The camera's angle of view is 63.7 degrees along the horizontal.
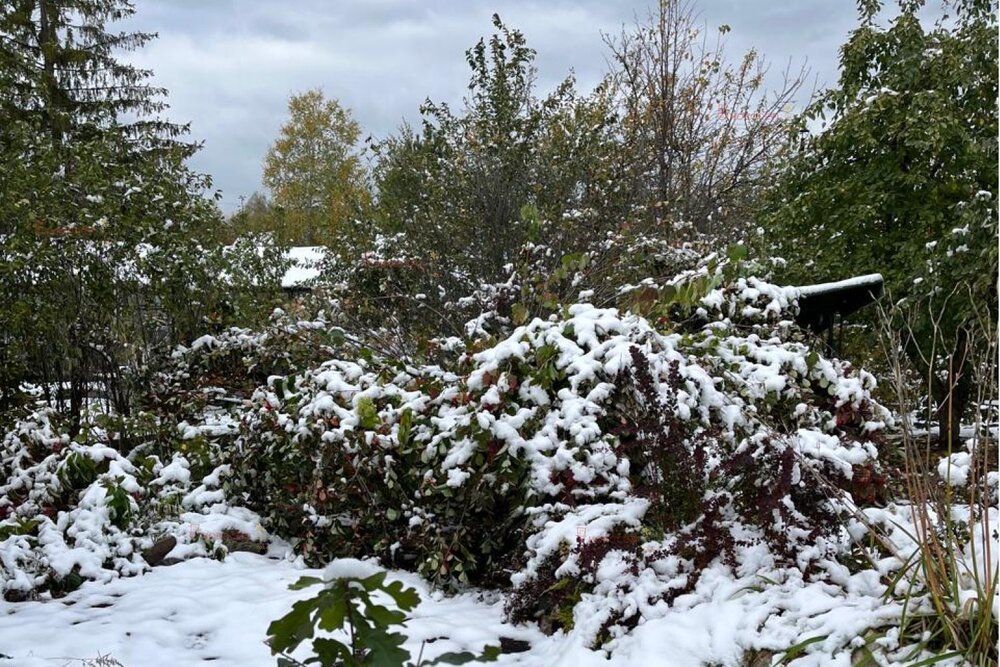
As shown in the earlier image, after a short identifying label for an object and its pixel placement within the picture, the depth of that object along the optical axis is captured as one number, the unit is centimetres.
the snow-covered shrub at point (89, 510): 422
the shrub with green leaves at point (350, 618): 133
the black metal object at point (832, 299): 650
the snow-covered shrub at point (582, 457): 333
